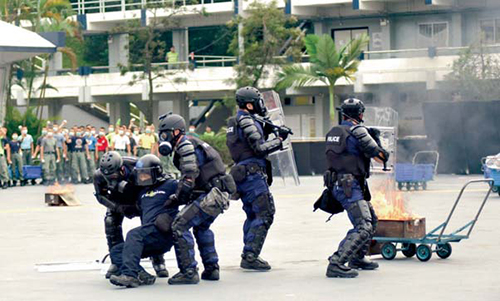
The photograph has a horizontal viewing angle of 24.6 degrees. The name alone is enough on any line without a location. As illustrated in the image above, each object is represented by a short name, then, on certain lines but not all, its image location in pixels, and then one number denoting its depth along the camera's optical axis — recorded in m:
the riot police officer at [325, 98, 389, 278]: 11.17
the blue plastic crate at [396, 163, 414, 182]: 25.88
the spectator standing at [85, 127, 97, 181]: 34.19
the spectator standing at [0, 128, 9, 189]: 30.52
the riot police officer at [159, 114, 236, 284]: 10.74
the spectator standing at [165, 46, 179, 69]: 50.94
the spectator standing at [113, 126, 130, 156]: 34.16
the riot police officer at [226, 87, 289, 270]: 11.73
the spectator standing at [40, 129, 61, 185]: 32.31
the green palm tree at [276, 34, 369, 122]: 40.97
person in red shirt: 34.22
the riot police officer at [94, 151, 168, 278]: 10.89
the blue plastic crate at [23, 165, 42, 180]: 32.28
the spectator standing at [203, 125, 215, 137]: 39.24
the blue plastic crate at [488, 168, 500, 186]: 21.27
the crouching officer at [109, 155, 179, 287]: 10.67
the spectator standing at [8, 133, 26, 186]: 31.95
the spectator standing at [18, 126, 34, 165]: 33.16
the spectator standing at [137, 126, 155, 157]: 34.88
